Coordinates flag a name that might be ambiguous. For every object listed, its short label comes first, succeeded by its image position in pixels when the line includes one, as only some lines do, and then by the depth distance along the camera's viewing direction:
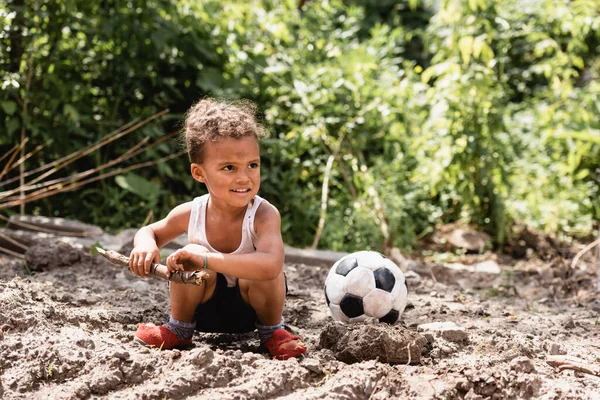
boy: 2.73
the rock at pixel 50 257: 4.20
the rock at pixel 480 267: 5.06
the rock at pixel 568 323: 3.52
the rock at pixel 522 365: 2.60
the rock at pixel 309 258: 5.02
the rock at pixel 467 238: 5.89
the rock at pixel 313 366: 2.57
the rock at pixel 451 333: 2.99
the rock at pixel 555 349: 2.92
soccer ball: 3.18
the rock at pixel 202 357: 2.55
